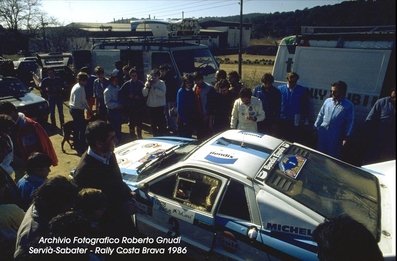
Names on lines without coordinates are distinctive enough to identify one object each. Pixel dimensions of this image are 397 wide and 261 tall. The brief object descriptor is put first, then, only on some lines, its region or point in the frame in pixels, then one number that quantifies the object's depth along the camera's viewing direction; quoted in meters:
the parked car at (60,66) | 15.23
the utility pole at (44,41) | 41.36
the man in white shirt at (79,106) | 7.40
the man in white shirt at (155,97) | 7.58
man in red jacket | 4.62
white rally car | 2.93
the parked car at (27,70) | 17.81
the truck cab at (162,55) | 9.05
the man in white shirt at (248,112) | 5.45
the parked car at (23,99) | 8.92
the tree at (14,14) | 47.69
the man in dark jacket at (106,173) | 3.38
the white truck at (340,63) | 5.50
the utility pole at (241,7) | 19.98
